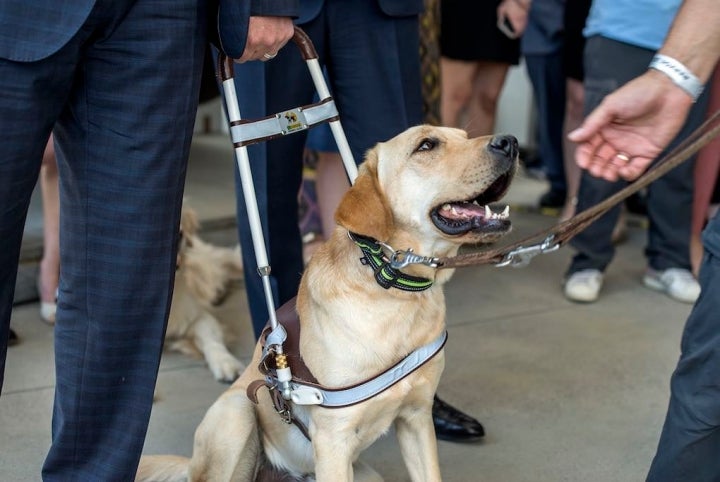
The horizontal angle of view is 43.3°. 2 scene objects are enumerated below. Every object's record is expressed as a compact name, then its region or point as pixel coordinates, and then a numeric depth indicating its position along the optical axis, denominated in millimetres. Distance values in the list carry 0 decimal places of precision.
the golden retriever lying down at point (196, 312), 4030
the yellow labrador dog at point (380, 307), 2387
